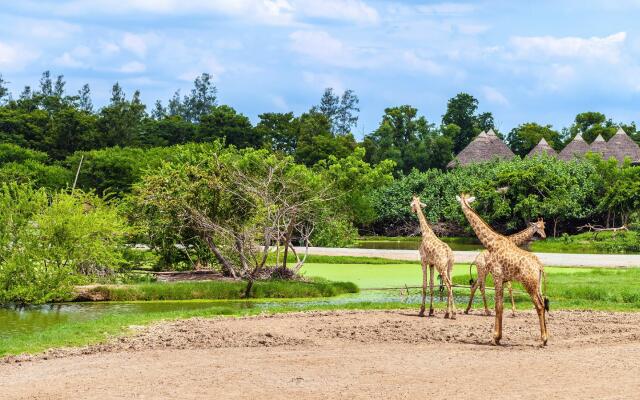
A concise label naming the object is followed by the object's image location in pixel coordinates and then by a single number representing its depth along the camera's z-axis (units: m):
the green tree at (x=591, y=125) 92.37
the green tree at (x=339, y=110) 125.69
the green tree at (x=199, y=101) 135.75
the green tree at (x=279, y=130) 88.69
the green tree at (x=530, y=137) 92.13
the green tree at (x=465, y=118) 98.50
